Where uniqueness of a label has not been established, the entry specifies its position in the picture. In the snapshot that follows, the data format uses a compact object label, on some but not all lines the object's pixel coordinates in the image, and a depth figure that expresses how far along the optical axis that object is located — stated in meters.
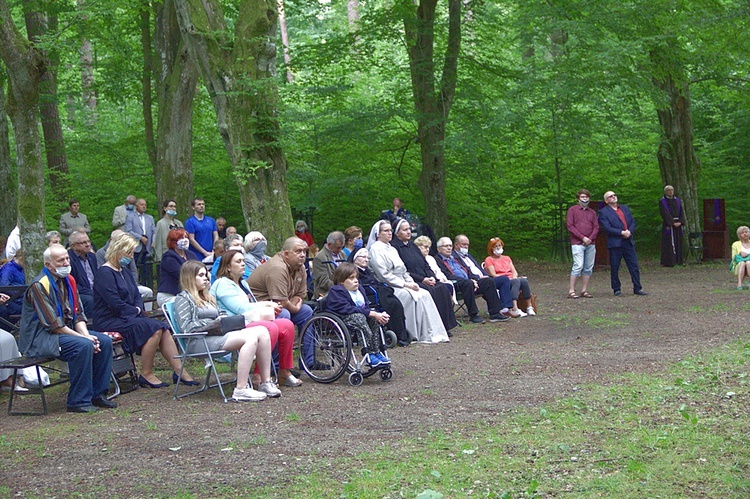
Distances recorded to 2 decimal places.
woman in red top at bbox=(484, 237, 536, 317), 12.84
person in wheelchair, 8.32
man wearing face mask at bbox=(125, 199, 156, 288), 14.31
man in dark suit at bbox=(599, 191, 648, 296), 14.84
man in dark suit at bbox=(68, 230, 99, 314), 9.19
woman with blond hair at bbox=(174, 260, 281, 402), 7.61
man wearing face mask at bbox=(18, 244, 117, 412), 7.34
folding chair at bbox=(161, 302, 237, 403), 7.70
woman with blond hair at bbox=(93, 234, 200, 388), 8.08
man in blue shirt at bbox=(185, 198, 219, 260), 14.44
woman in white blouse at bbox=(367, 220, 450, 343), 10.94
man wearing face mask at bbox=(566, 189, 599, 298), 14.80
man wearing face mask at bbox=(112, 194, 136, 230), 14.50
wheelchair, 8.21
